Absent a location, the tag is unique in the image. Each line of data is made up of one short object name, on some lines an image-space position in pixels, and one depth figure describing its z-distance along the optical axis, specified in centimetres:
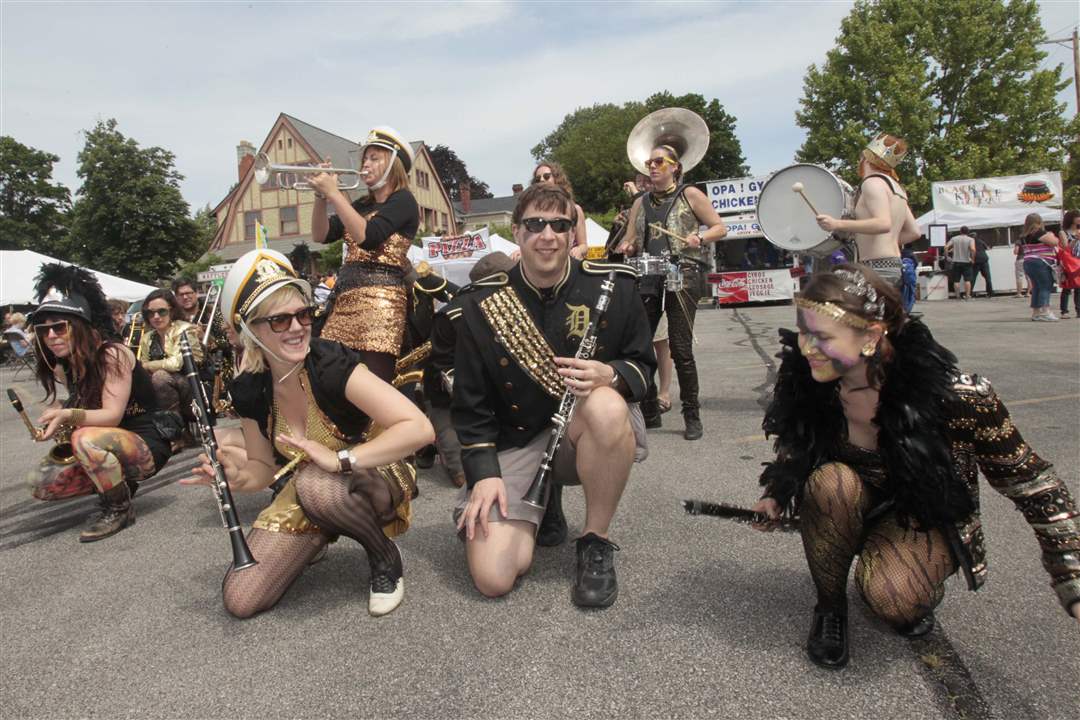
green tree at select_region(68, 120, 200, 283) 3281
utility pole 2611
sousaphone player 448
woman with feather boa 174
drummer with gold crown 350
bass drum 432
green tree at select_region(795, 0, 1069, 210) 2630
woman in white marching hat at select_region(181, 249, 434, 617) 238
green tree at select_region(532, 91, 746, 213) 4797
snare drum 420
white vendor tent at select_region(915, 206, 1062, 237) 1753
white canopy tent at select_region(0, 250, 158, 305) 1596
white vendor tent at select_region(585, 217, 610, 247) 1831
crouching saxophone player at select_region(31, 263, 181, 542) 341
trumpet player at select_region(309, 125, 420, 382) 348
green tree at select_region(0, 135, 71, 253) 4469
